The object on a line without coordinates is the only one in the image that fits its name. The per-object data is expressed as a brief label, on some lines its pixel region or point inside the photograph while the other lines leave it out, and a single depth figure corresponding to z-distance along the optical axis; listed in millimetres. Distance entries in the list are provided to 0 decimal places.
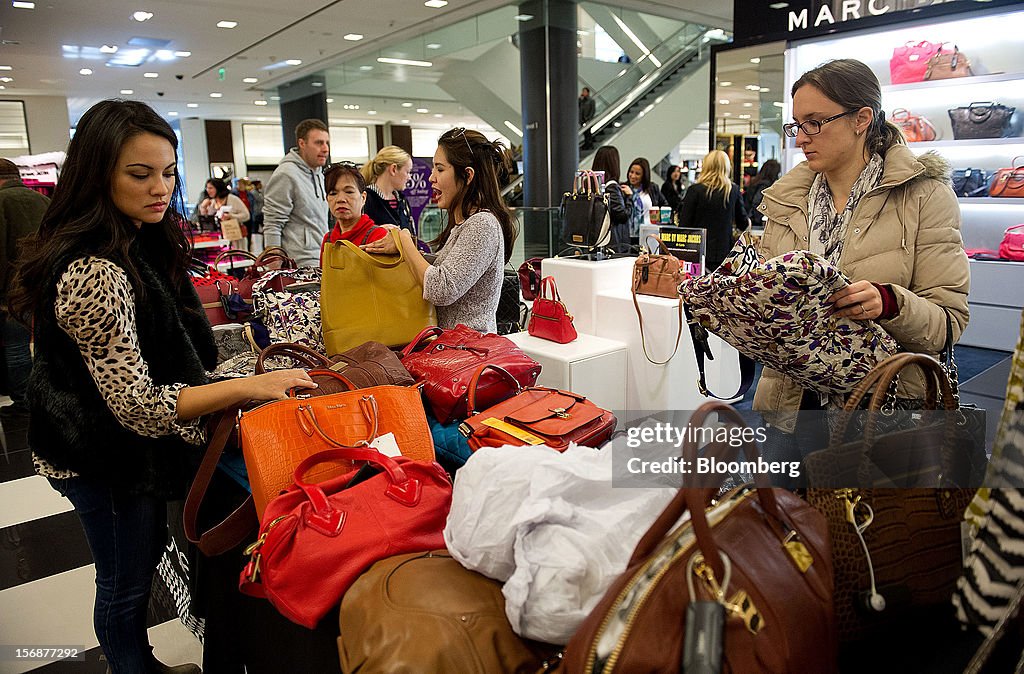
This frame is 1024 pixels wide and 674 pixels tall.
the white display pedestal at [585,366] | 3332
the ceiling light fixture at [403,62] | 11219
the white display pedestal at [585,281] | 3812
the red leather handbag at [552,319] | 3566
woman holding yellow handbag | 2498
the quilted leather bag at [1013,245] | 5504
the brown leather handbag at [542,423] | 1675
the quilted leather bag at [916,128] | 5777
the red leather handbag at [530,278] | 4598
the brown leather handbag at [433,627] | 977
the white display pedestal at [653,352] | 3549
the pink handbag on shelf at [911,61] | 5523
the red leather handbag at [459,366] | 1993
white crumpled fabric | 958
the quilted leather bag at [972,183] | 5648
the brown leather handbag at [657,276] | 3588
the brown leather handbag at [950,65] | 5418
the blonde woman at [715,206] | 6188
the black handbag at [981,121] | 5375
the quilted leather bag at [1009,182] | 5402
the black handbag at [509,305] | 3686
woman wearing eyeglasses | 1532
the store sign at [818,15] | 5297
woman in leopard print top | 1481
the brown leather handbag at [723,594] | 758
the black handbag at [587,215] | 3822
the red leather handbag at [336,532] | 1213
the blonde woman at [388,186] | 4328
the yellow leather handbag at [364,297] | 2420
